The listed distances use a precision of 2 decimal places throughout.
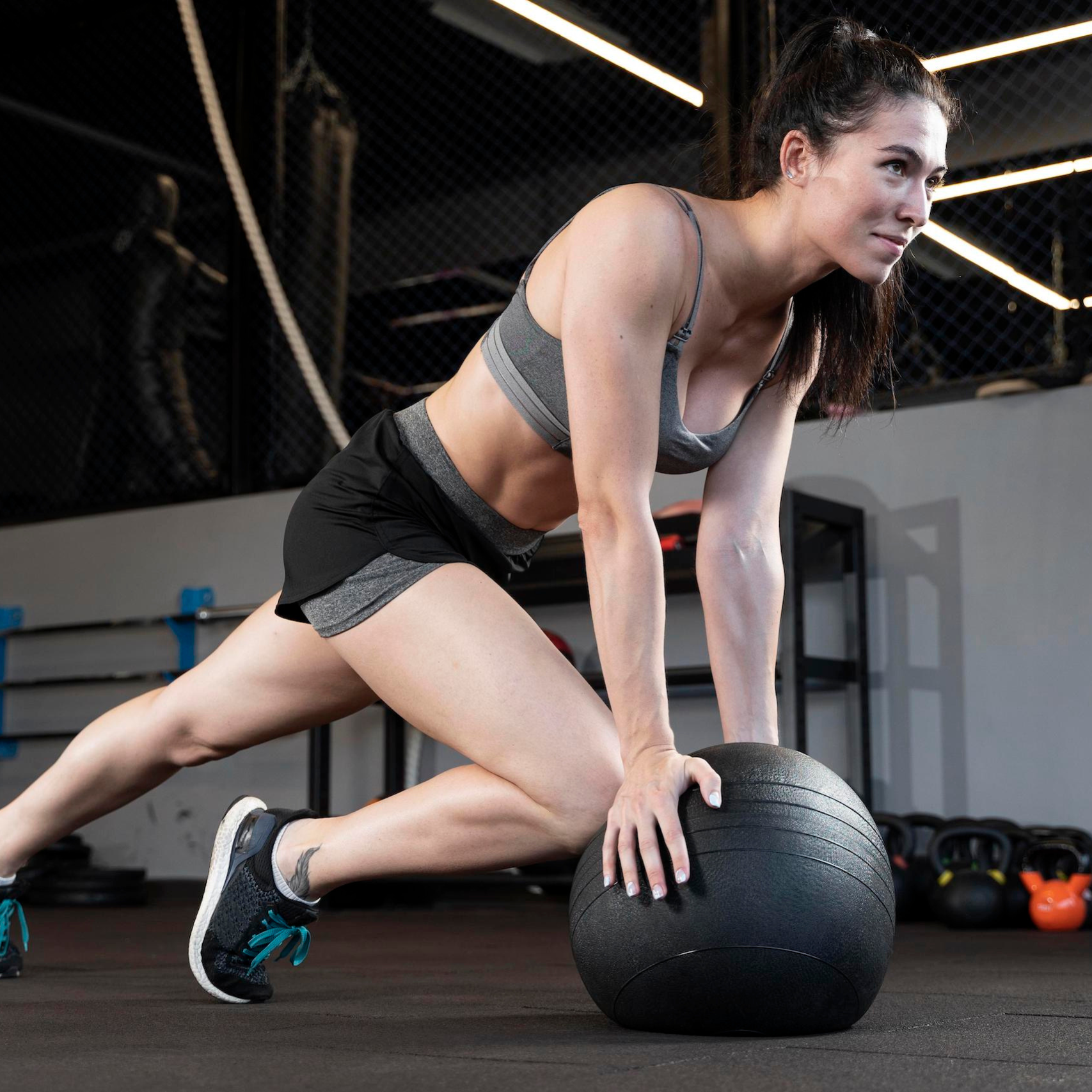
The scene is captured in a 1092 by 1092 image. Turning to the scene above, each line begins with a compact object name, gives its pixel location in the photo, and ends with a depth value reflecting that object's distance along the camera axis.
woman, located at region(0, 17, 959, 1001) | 1.38
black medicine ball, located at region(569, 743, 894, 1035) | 1.23
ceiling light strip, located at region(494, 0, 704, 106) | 4.70
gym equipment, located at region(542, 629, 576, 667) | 3.86
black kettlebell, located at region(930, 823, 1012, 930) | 3.04
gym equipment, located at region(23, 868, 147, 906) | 3.97
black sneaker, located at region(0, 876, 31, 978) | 1.89
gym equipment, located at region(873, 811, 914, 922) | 3.24
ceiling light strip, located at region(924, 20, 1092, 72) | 4.25
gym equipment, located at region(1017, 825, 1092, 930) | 3.19
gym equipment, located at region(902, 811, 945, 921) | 3.24
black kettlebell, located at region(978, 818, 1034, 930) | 3.07
